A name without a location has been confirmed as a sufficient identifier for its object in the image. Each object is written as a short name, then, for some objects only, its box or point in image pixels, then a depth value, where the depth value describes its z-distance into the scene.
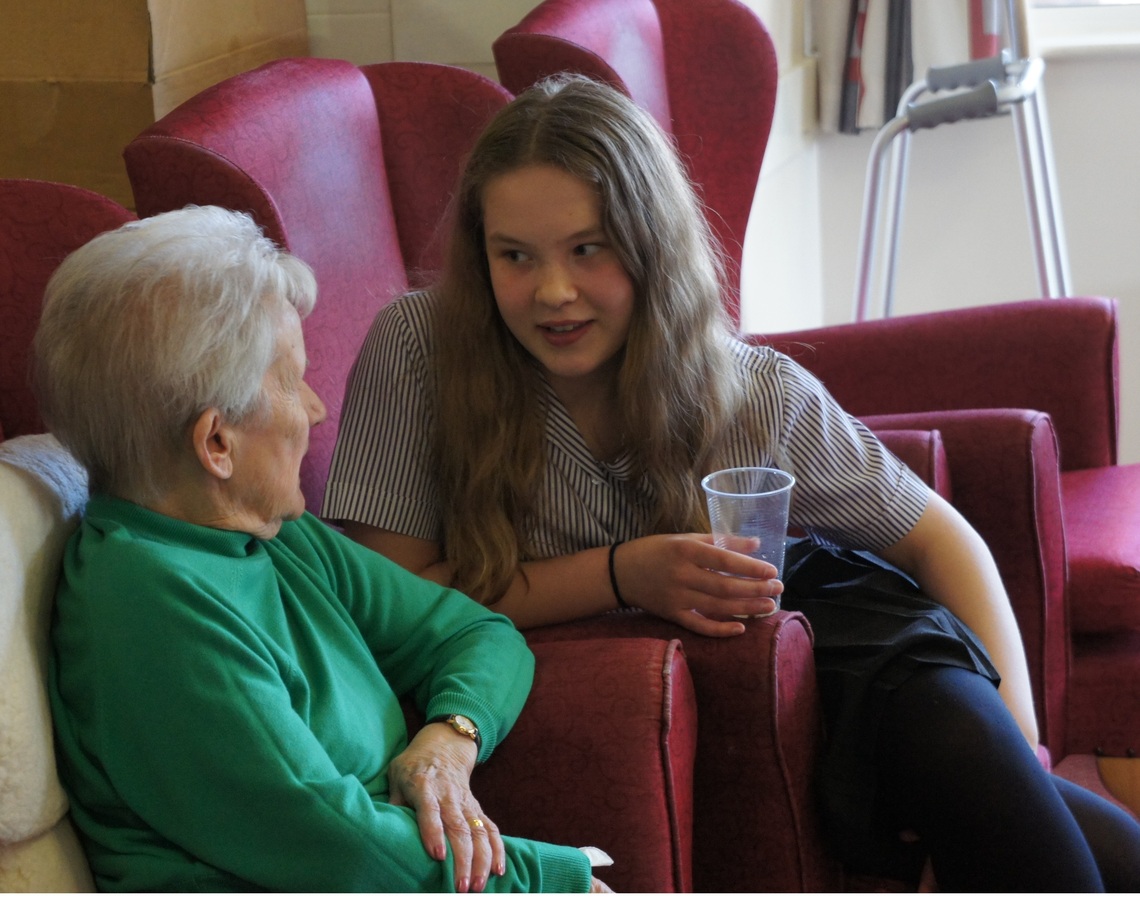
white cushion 1.70
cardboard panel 2.39
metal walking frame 3.16
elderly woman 1.73
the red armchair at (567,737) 1.74
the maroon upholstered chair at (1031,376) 2.51
